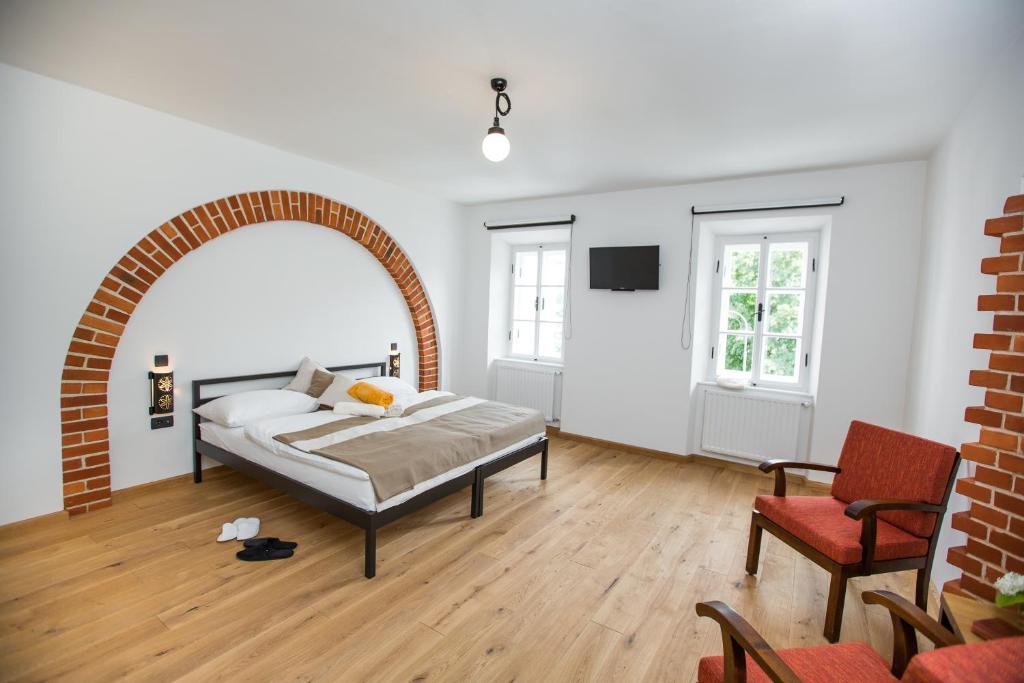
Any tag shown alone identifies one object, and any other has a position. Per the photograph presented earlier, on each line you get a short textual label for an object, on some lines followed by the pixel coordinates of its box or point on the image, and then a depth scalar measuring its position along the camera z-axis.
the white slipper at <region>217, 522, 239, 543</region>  2.74
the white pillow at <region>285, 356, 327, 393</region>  3.95
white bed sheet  2.52
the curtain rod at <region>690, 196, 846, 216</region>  3.67
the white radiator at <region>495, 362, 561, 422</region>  5.29
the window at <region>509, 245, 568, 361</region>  5.46
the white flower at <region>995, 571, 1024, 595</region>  1.20
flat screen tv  4.45
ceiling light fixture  2.32
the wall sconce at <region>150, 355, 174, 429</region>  3.26
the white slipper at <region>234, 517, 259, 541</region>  2.79
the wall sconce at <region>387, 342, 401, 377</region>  4.98
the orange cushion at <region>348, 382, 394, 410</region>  3.67
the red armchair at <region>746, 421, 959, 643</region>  2.06
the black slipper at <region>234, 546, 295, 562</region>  2.57
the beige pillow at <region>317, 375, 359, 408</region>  3.77
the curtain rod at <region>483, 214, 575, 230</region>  4.89
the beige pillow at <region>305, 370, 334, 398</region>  3.97
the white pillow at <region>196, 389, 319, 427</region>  3.28
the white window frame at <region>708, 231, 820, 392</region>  4.12
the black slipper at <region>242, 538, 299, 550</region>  2.68
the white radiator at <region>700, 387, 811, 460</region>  4.01
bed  2.52
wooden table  1.32
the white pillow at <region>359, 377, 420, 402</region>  4.06
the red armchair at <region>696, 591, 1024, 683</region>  0.99
